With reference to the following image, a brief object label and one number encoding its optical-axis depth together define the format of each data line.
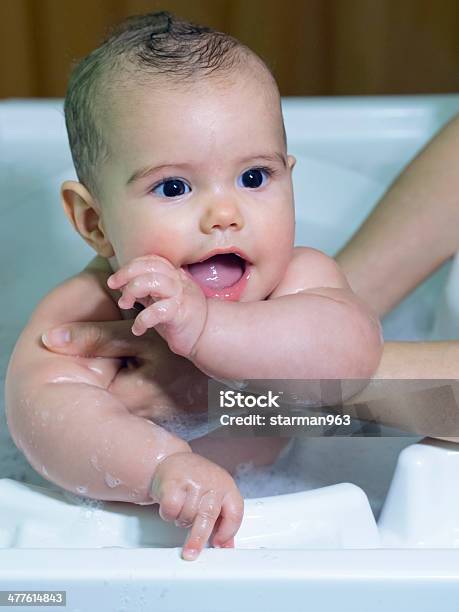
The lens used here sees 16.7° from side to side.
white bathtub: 0.68
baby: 0.75
